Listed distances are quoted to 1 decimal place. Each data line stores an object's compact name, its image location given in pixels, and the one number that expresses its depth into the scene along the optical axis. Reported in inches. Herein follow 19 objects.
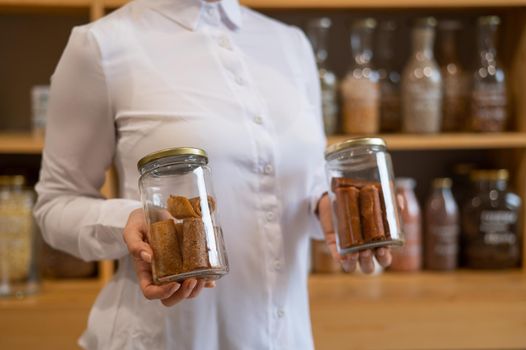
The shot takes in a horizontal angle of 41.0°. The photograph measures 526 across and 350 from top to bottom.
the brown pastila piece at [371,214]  33.8
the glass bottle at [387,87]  70.2
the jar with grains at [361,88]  67.4
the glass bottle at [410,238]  68.1
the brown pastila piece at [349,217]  34.3
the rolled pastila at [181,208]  30.1
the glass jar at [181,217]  29.4
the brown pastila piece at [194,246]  29.2
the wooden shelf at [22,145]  63.2
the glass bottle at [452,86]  69.7
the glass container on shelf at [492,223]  69.1
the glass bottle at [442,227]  69.2
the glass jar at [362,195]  34.0
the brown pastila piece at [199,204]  30.6
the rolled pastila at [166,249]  29.4
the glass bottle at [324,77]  67.5
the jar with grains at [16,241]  63.0
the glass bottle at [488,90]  68.2
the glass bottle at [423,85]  67.3
